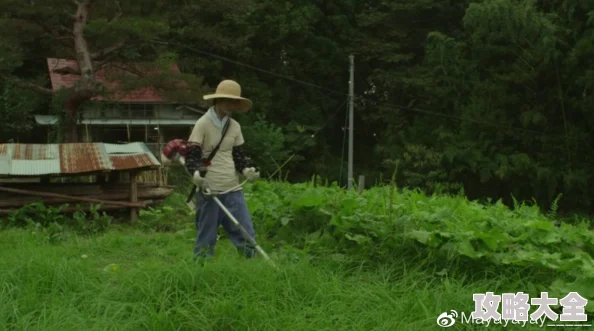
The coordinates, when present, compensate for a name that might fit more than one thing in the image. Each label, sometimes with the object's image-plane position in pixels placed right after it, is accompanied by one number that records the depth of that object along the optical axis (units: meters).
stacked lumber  8.78
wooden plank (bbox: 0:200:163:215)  8.49
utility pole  22.73
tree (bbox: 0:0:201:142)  14.18
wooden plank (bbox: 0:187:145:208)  8.73
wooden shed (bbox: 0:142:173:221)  8.79
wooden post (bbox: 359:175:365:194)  7.71
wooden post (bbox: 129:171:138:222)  9.38
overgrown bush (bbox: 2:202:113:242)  8.24
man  5.07
